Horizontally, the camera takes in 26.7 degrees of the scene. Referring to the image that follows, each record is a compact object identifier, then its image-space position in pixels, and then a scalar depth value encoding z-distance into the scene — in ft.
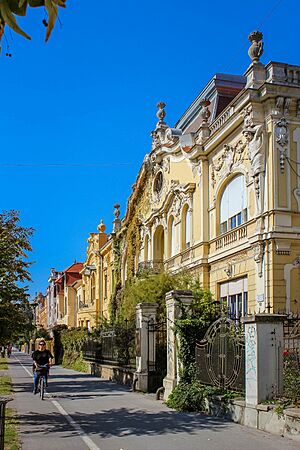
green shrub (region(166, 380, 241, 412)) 46.03
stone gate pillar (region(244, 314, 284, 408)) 37.52
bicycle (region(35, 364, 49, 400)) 60.85
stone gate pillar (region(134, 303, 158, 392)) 63.98
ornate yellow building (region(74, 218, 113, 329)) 174.91
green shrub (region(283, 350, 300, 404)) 35.13
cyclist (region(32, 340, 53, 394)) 62.08
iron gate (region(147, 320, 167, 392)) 63.62
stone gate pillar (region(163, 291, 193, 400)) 52.75
